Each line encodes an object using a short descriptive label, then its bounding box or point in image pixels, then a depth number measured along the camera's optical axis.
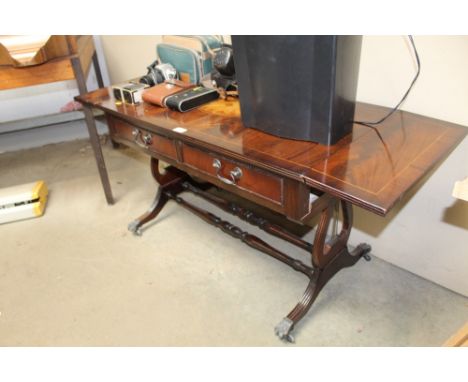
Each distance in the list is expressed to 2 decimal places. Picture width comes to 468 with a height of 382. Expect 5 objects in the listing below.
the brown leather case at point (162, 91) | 1.45
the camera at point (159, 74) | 1.63
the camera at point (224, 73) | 1.38
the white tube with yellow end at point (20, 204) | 2.08
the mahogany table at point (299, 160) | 0.95
